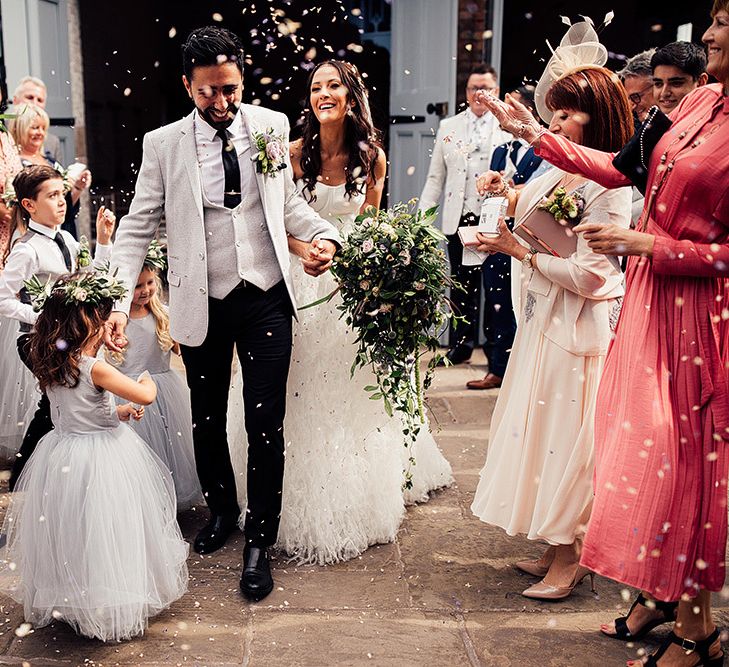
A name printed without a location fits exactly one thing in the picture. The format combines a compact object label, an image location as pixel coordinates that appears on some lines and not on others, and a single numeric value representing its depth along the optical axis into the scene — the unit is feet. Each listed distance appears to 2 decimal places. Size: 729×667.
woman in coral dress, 8.04
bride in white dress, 11.73
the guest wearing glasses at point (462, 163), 20.26
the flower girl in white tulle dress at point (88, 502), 9.37
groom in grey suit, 10.35
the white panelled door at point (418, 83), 22.22
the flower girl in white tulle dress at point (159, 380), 12.69
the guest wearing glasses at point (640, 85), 14.80
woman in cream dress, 9.88
